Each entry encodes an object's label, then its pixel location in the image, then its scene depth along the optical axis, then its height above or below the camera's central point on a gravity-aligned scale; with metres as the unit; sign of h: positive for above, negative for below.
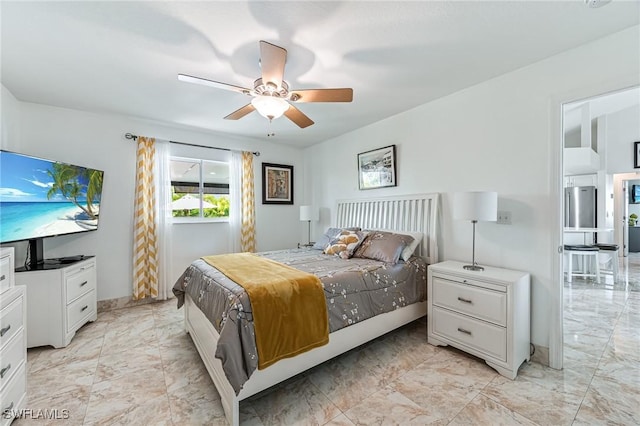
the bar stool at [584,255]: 4.45 -0.87
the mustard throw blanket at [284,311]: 1.69 -0.69
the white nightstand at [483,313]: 2.08 -0.90
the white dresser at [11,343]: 1.54 -0.81
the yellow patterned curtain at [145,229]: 3.59 -0.23
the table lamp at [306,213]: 4.69 -0.04
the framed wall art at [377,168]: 3.61 +0.61
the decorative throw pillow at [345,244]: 3.11 -0.41
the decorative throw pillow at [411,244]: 2.86 -0.40
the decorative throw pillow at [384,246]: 2.82 -0.41
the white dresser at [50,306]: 2.47 -0.89
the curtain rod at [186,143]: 3.60 +1.05
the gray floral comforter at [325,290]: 1.57 -0.69
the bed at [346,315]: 1.72 -0.90
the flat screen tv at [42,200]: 2.19 +0.14
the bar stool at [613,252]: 4.51 -0.77
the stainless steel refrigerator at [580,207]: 5.52 +0.01
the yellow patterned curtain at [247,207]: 4.49 +0.07
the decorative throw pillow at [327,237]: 3.61 -0.38
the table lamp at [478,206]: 2.31 +0.02
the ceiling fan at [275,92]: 1.80 +0.94
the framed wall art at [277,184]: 4.83 +0.52
